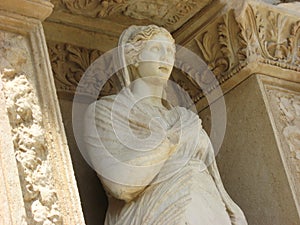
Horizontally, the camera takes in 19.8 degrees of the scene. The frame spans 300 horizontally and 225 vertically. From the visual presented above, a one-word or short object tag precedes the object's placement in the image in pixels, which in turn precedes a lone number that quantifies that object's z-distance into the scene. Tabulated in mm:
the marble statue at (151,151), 3121
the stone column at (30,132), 2484
